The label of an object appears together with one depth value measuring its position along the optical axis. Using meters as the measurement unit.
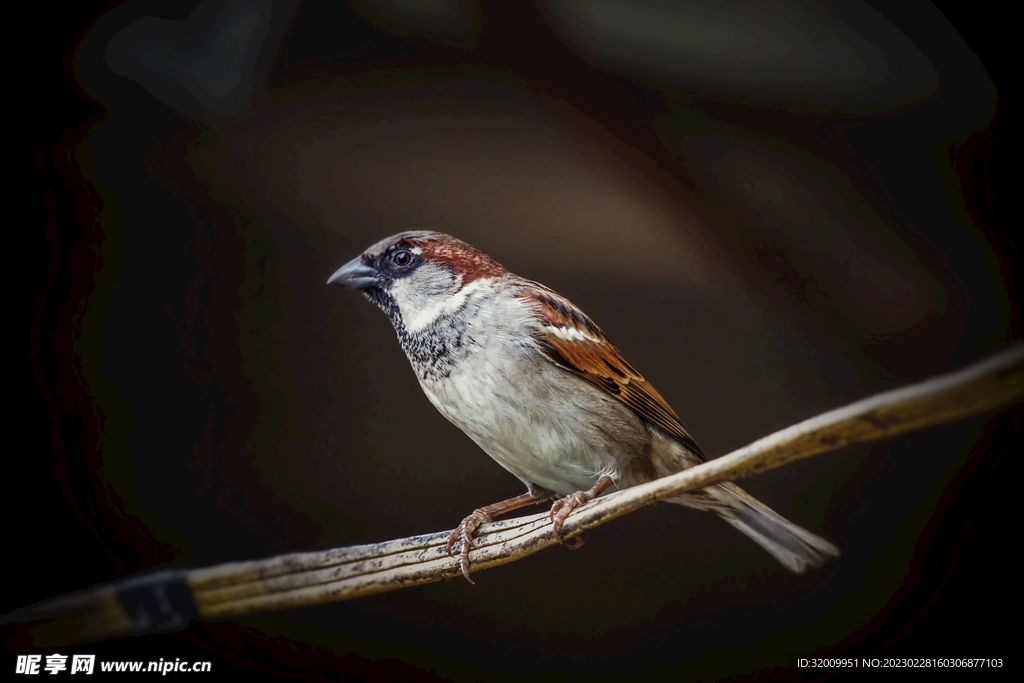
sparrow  4.20
